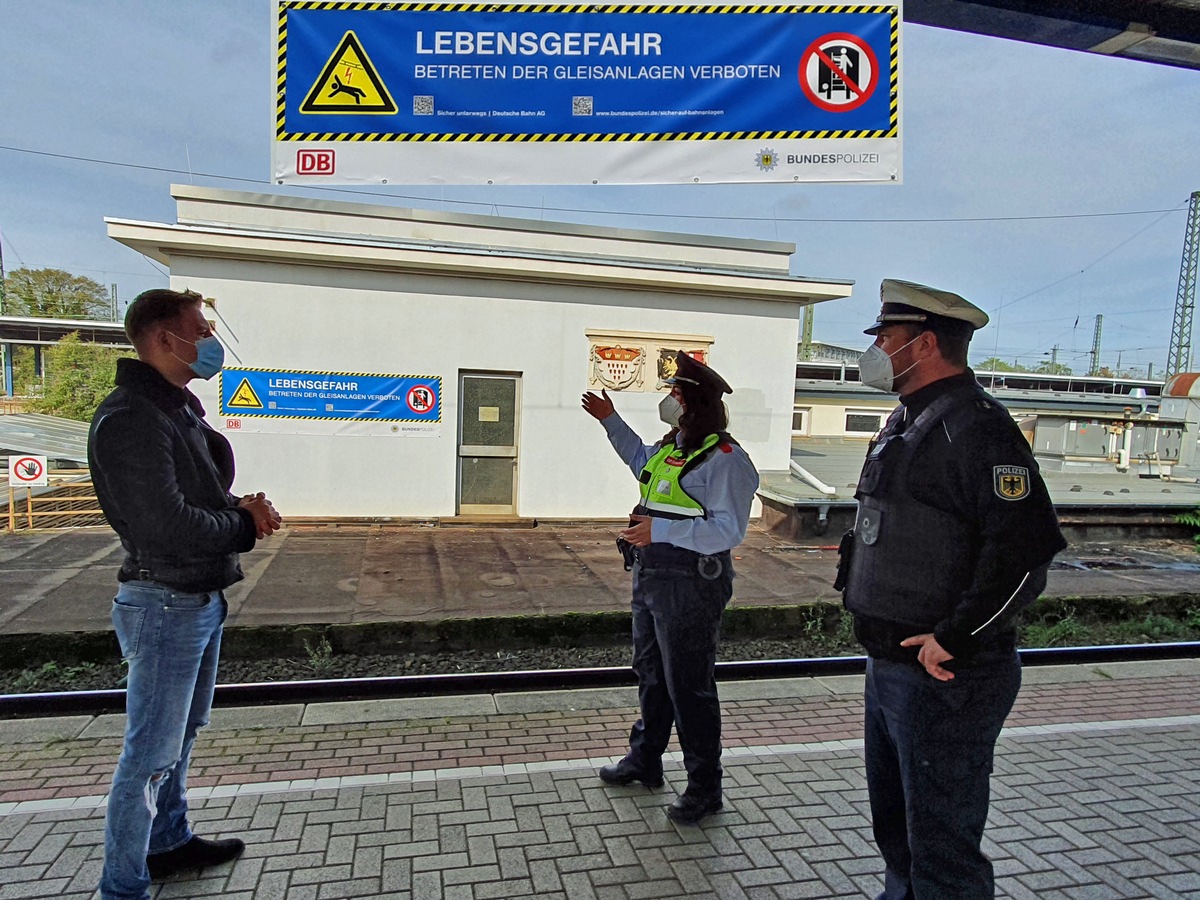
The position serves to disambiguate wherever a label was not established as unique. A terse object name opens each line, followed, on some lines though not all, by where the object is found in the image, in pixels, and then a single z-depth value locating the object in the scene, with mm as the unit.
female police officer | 3352
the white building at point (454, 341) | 11367
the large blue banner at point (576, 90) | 3262
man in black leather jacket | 2514
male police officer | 2219
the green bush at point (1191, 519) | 13062
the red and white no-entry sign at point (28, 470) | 10180
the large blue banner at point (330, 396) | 11391
